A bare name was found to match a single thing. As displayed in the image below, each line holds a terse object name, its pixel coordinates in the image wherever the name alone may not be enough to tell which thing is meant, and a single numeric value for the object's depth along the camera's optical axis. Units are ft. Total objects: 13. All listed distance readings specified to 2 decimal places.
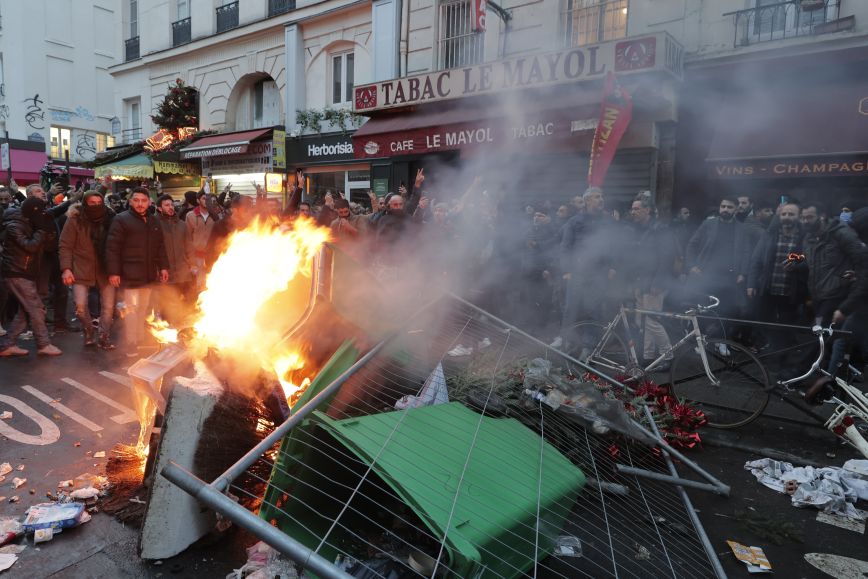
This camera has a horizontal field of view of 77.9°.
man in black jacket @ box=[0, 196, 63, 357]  19.17
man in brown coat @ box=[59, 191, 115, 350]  20.49
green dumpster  6.63
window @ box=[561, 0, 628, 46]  31.22
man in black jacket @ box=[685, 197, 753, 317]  22.68
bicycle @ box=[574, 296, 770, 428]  14.87
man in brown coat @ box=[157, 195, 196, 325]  22.91
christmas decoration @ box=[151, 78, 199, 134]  55.26
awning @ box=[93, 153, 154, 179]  53.98
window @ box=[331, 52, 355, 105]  46.21
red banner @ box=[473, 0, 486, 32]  31.78
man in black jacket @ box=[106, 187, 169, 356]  20.76
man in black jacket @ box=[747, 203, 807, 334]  21.04
